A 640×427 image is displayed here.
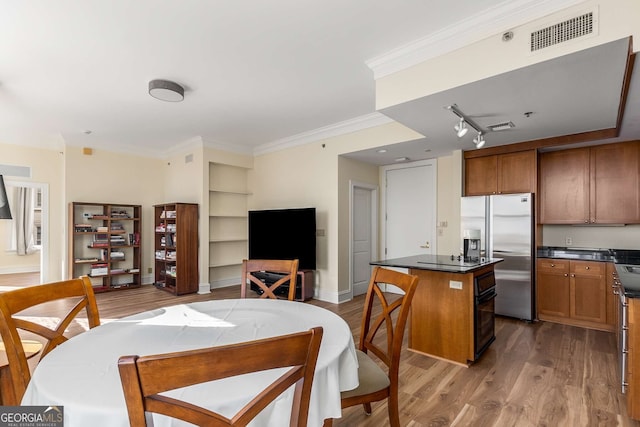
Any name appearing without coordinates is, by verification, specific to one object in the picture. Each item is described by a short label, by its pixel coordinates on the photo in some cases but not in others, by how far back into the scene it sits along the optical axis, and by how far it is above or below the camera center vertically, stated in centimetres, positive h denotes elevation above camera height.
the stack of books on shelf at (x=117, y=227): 614 -14
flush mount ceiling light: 338 +143
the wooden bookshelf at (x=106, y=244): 584 -46
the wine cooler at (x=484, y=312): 289 -89
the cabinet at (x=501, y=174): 421 +67
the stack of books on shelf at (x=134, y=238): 644 -37
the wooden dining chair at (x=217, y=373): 66 -35
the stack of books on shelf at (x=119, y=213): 621 +14
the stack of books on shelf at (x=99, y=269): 588 -93
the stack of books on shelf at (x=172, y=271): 581 -95
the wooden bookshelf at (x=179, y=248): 562 -51
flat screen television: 521 -25
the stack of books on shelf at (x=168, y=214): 595 +12
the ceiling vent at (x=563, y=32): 203 +128
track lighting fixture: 301 +104
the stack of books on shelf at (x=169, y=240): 601 -38
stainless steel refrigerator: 412 -32
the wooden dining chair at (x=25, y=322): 138 -49
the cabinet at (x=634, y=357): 207 -90
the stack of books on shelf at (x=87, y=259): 576 -73
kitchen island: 287 -84
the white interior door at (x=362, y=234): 555 -24
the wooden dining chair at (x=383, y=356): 159 -79
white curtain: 802 +2
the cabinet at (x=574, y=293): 379 -91
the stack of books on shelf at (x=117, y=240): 613 -39
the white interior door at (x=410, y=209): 536 +21
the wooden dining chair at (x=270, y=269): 236 -37
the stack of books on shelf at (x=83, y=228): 582 -15
